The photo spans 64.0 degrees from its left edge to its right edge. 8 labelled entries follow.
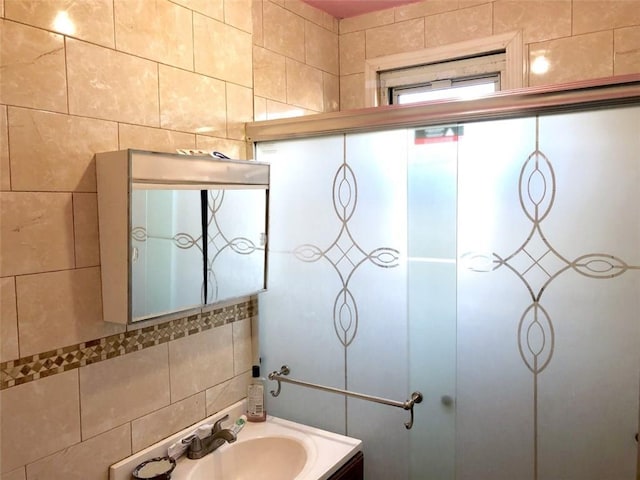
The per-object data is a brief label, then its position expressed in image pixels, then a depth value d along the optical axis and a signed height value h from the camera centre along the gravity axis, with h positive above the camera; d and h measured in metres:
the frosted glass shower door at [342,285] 1.71 -0.25
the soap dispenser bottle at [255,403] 1.93 -0.70
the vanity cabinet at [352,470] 1.66 -0.84
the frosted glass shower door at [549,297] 1.36 -0.24
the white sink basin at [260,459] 1.72 -0.84
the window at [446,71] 2.06 +0.63
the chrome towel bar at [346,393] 1.69 -0.63
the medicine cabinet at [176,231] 1.36 -0.04
